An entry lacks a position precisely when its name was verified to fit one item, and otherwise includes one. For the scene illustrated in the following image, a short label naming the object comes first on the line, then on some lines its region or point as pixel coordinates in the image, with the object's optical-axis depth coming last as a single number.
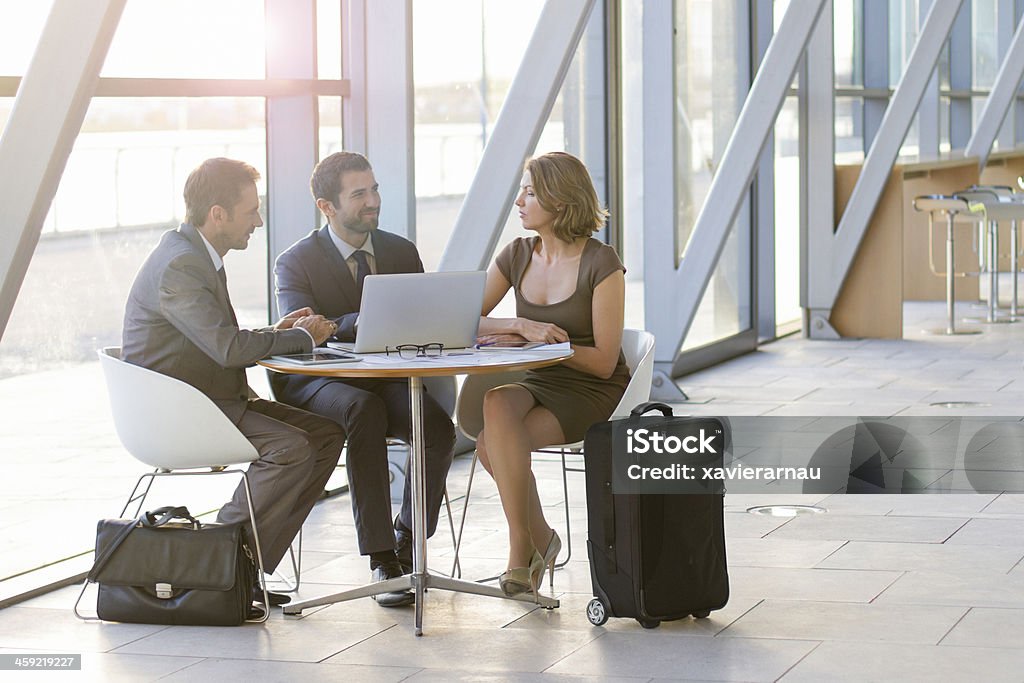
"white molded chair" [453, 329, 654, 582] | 8.42
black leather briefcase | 7.65
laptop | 7.85
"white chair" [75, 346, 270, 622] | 7.72
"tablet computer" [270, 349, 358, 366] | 7.67
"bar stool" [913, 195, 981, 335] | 20.60
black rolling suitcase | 7.46
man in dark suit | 8.34
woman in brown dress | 8.06
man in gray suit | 7.74
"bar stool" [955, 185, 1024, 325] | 21.10
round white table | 7.37
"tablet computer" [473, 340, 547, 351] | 8.13
